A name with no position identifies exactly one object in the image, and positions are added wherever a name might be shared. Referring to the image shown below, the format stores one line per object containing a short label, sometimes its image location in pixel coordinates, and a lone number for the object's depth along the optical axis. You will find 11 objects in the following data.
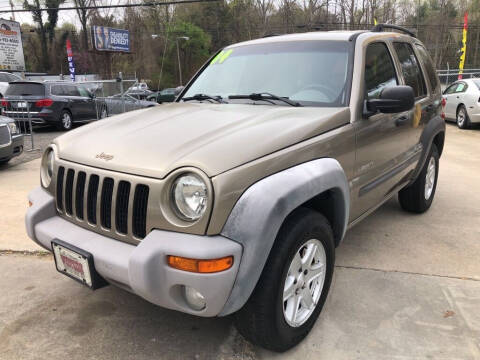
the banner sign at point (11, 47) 29.55
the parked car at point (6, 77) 17.07
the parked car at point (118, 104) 12.88
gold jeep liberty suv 1.91
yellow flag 23.94
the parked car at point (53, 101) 11.73
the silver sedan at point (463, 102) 11.23
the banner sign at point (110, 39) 34.66
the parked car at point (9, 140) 6.72
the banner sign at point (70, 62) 30.71
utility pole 40.32
